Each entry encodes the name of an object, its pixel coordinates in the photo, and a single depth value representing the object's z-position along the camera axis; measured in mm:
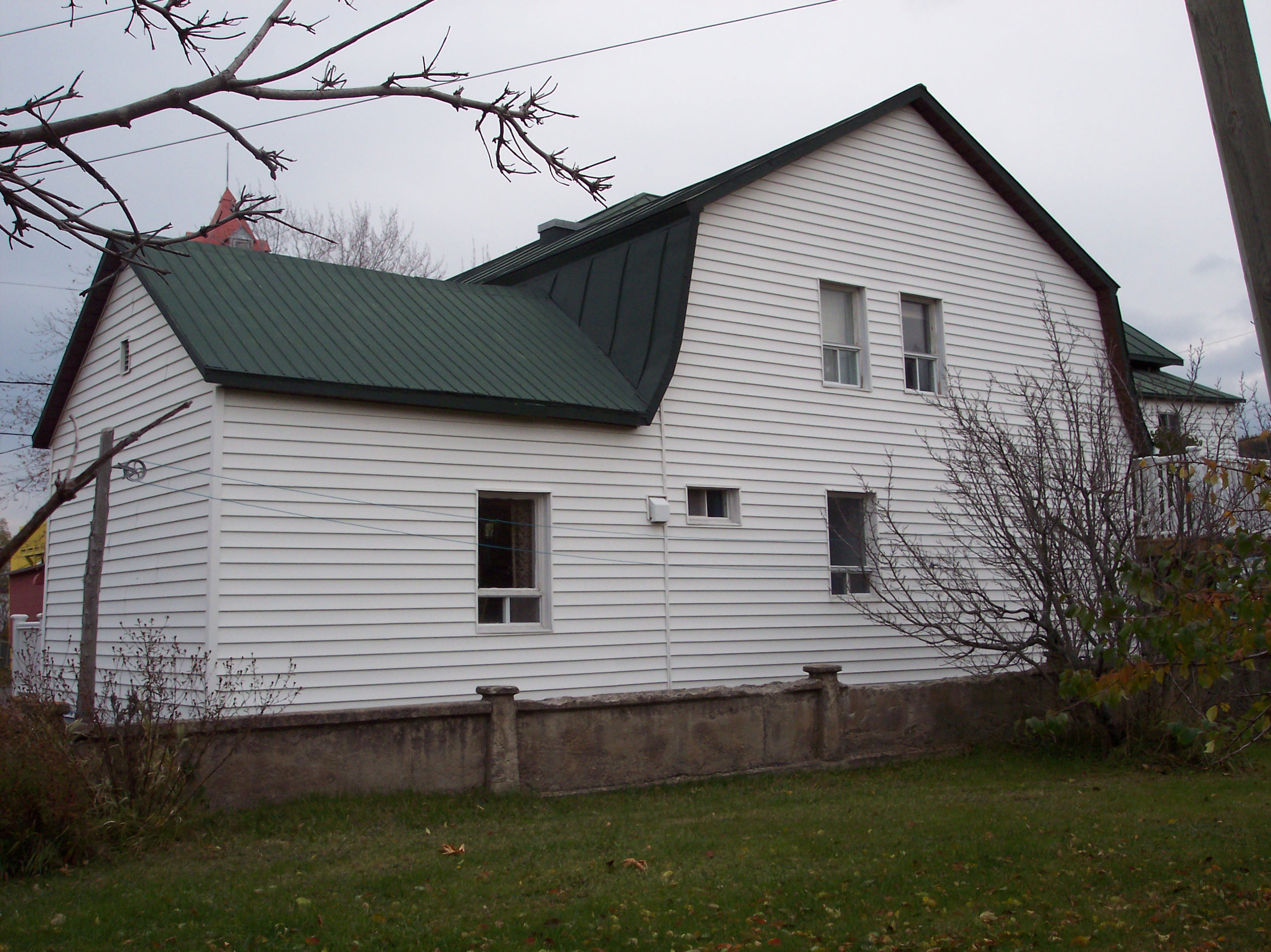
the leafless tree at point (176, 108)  3814
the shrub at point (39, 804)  7070
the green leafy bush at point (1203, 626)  5379
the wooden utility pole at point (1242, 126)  5391
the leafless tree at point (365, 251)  33750
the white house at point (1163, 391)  18344
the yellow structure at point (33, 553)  24969
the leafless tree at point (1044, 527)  11672
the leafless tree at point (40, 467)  27688
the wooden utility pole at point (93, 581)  10945
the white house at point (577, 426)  10945
